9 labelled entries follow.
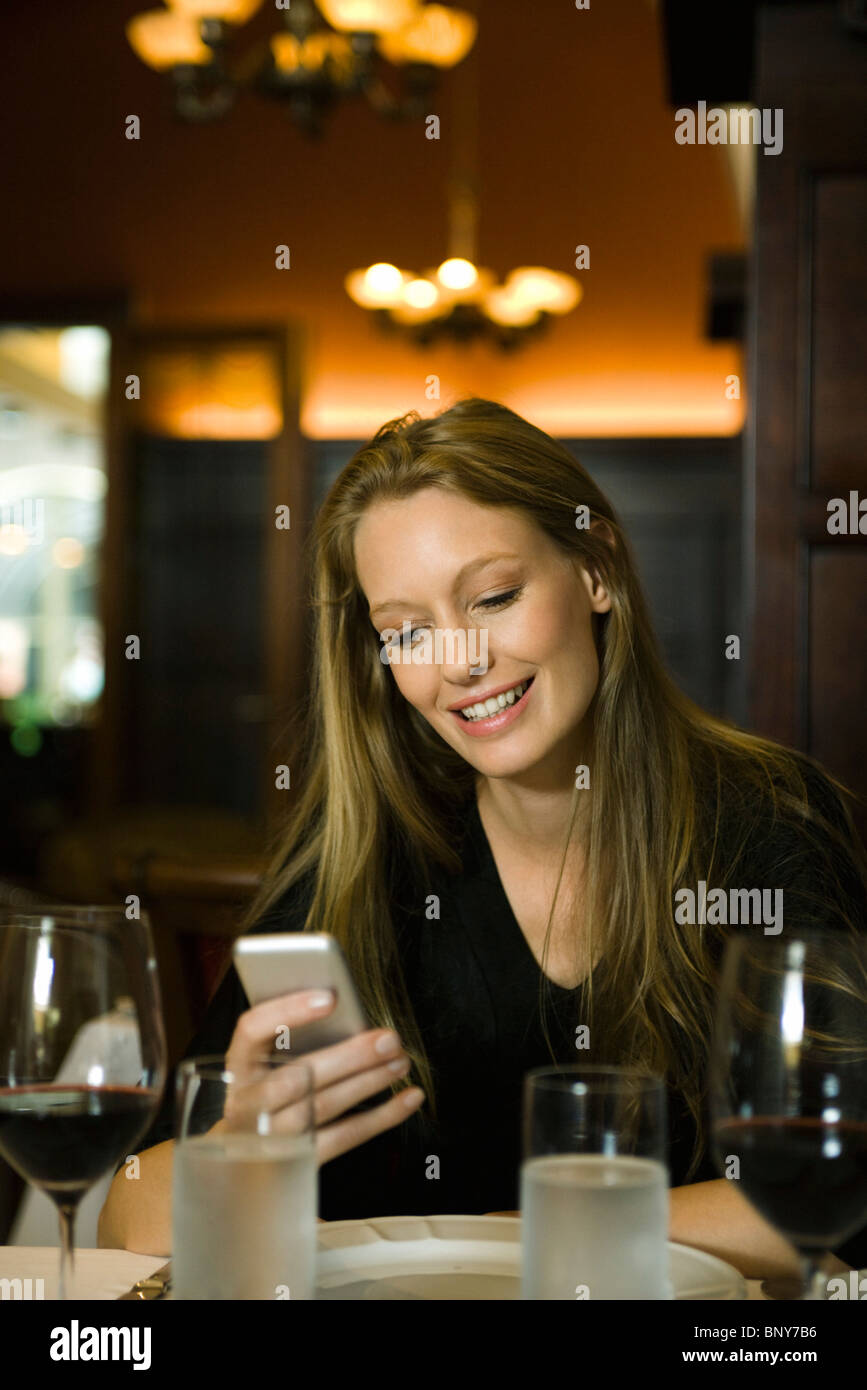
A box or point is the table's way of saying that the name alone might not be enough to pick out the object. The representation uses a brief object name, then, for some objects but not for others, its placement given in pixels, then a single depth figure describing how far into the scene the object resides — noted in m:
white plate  0.82
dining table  0.84
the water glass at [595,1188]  0.69
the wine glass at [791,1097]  0.66
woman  1.39
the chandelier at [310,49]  4.13
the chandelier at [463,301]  5.60
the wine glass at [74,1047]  0.73
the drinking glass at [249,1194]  0.69
